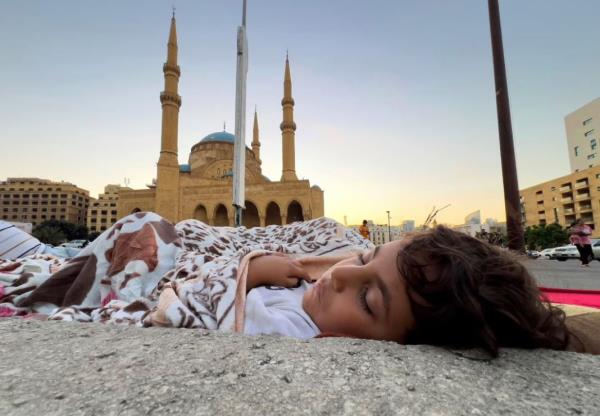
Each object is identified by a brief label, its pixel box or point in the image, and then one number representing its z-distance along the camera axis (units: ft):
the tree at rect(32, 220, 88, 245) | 87.71
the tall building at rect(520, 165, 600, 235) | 95.35
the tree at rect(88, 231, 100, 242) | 110.88
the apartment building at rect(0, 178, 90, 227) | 149.38
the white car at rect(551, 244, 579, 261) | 40.05
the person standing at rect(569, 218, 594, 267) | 20.86
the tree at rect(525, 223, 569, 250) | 87.10
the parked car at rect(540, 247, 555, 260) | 51.62
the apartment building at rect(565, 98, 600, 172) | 107.68
